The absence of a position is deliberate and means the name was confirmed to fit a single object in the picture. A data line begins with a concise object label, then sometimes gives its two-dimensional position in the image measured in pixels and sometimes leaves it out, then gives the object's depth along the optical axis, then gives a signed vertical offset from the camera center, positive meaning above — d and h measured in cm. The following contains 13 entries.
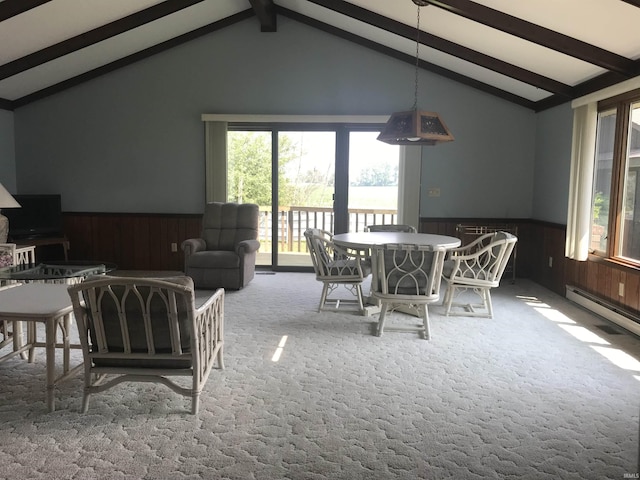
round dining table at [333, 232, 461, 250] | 413 -35
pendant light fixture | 402 +57
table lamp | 379 -5
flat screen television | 610 -28
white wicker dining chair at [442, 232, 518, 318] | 431 -63
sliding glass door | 664 +29
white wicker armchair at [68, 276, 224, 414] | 238 -65
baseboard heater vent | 413 -95
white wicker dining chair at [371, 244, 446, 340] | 374 -56
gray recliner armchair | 546 -57
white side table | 257 -60
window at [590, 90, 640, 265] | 441 +20
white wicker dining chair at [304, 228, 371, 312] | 441 -59
